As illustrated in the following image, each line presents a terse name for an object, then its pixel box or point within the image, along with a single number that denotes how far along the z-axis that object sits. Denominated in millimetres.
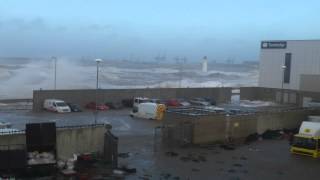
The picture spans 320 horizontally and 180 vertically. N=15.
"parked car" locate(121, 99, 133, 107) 49125
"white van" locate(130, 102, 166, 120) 40522
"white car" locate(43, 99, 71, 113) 43281
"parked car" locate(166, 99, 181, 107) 48656
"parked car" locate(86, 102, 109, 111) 46031
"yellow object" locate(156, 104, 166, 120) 40375
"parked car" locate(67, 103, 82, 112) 44594
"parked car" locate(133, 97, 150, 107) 45878
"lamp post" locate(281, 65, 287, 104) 58797
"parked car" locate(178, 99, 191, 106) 49712
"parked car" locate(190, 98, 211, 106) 50344
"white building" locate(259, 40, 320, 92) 60969
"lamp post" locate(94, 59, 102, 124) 38325
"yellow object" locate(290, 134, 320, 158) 27484
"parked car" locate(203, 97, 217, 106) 53262
